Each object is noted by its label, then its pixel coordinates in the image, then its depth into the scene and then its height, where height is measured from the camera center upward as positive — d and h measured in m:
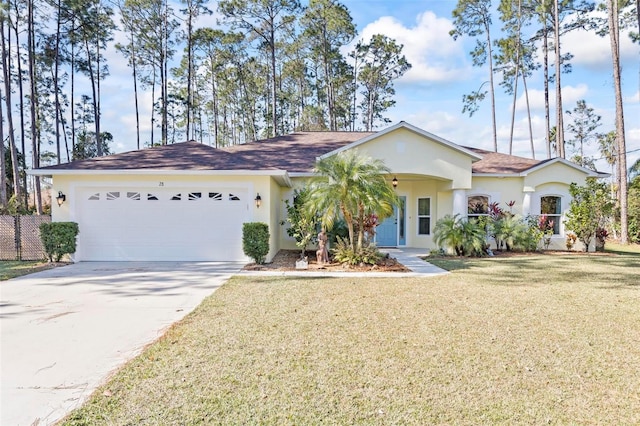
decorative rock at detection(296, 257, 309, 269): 9.21 -1.44
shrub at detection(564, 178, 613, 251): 12.15 -0.05
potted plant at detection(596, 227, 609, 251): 12.77 -1.16
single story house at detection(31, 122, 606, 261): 10.20 +0.70
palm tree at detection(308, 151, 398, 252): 8.74 +0.54
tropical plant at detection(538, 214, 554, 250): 12.82 -0.82
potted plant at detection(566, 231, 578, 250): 12.87 -1.24
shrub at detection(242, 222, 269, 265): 9.55 -0.76
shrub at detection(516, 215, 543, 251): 12.45 -1.12
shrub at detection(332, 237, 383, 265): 9.35 -1.24
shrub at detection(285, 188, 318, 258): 10.20 -0.30
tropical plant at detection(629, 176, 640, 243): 15.98 -0.48
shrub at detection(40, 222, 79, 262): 9.68 -0.66
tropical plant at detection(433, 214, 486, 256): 11.56 -0.92
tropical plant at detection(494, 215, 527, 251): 12.41 -0.82
